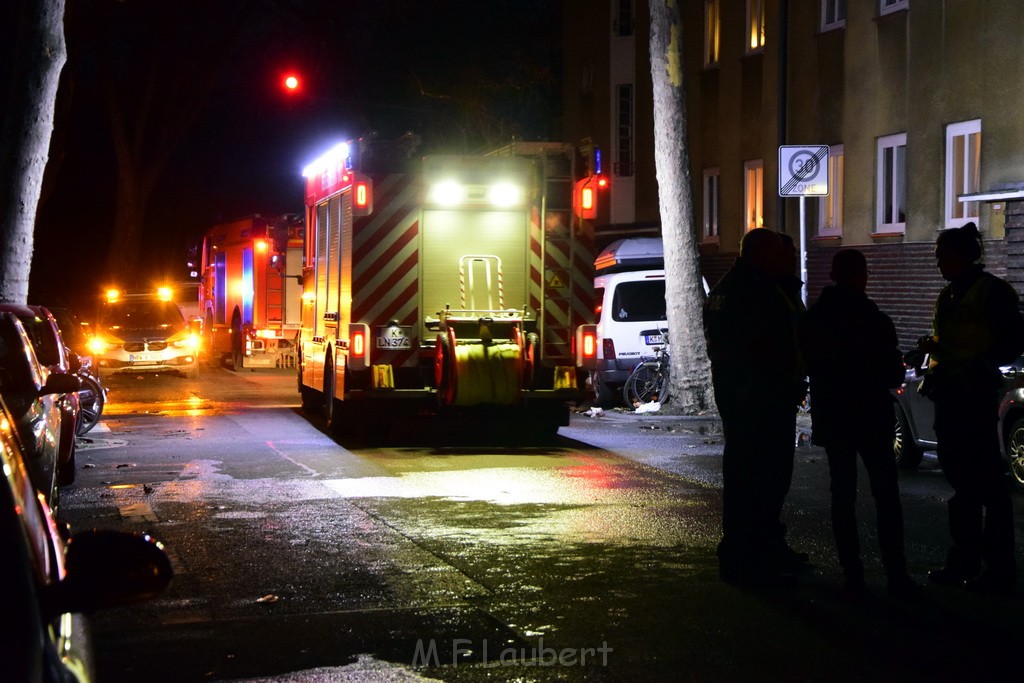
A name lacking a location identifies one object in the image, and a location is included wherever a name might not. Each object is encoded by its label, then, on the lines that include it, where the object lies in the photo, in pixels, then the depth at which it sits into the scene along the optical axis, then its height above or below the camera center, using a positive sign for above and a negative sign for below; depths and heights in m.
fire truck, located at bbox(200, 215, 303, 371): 26.66 +0.84
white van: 21.67 +0.14
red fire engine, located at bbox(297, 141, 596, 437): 15.88 +0.61
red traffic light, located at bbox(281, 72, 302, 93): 27.16 +4.23
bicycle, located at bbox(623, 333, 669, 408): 21.06 -0.61
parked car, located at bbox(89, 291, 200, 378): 29.02 -0.05
